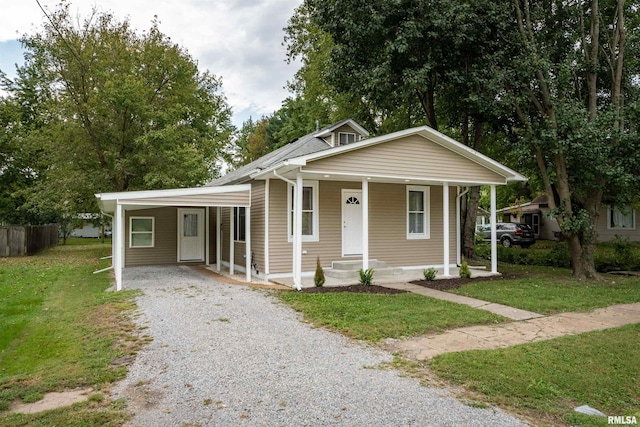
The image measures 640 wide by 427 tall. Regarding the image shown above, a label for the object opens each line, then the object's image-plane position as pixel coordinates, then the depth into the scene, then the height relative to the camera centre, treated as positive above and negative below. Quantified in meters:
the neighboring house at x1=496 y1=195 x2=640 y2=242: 22.59 +0.21
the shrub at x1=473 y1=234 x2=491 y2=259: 18.42 -1.22
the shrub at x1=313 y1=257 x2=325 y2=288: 9.51 -1.23
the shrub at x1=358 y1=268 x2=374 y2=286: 9.83 -1.24
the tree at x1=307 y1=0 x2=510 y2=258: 12.15 +5.60
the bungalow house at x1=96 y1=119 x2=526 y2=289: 9.82 +0.64
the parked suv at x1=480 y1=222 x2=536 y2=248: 23.78 -0.63
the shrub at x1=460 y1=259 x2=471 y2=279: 11.25 -1.30
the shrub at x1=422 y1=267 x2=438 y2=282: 10.71 -1.31
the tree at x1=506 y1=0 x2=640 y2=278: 10.70 +3.38
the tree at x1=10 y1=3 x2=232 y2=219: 17.78 +4.93
